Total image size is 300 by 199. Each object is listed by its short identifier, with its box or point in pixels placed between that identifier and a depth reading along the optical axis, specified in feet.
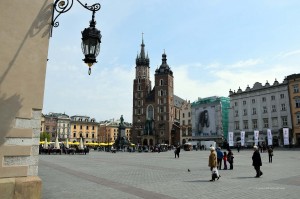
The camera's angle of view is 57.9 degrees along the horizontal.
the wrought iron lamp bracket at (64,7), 22.36
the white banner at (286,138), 158.51
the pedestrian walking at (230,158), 58.39
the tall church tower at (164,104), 325.21
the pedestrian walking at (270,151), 73.49
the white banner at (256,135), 166.61
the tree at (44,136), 318.98
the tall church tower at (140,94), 344.49
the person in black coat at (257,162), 45.12
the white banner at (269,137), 161.48
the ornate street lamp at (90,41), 23.32
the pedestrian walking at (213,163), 41.14
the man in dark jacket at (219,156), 58.54
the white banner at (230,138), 183.93
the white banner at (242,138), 182.09
